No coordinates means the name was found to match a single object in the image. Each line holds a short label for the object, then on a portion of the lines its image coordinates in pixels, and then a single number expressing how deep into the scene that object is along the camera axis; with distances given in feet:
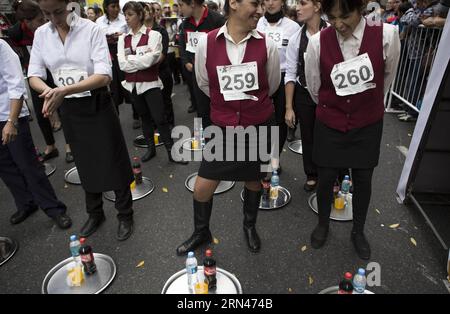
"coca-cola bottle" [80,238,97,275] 7.43
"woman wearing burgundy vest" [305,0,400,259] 6.30
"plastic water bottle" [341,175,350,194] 9.89
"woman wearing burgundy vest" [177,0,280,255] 6.57
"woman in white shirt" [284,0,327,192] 8.67
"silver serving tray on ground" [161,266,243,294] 7.23
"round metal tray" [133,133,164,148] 15.55
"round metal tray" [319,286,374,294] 7.11
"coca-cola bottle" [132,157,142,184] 11.59
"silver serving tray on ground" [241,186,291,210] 10.30
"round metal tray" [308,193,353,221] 9.54
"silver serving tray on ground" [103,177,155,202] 11.23
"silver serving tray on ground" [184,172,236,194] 11.49
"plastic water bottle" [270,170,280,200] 10.66
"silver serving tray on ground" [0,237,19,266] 8.57
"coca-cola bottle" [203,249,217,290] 6.92
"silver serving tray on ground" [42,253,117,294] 7.45
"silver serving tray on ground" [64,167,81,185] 12.39
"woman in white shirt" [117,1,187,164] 11.63
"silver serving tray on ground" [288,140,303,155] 14.24
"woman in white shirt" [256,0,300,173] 10.92
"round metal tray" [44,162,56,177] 13.15
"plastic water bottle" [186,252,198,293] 6.91
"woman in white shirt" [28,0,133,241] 7.02
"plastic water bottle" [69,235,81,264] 7.63
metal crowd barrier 14.77
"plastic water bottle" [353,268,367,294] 6.35
